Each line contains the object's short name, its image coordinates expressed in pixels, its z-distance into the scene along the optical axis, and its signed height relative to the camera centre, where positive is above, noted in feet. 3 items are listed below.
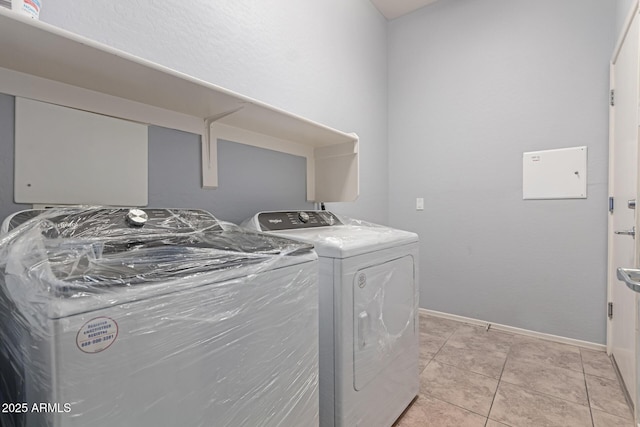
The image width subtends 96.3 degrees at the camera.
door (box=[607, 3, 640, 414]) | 4.86 +0.17
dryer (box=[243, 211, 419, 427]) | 3.56 -1.56
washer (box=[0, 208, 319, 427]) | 1.61 -0.80
